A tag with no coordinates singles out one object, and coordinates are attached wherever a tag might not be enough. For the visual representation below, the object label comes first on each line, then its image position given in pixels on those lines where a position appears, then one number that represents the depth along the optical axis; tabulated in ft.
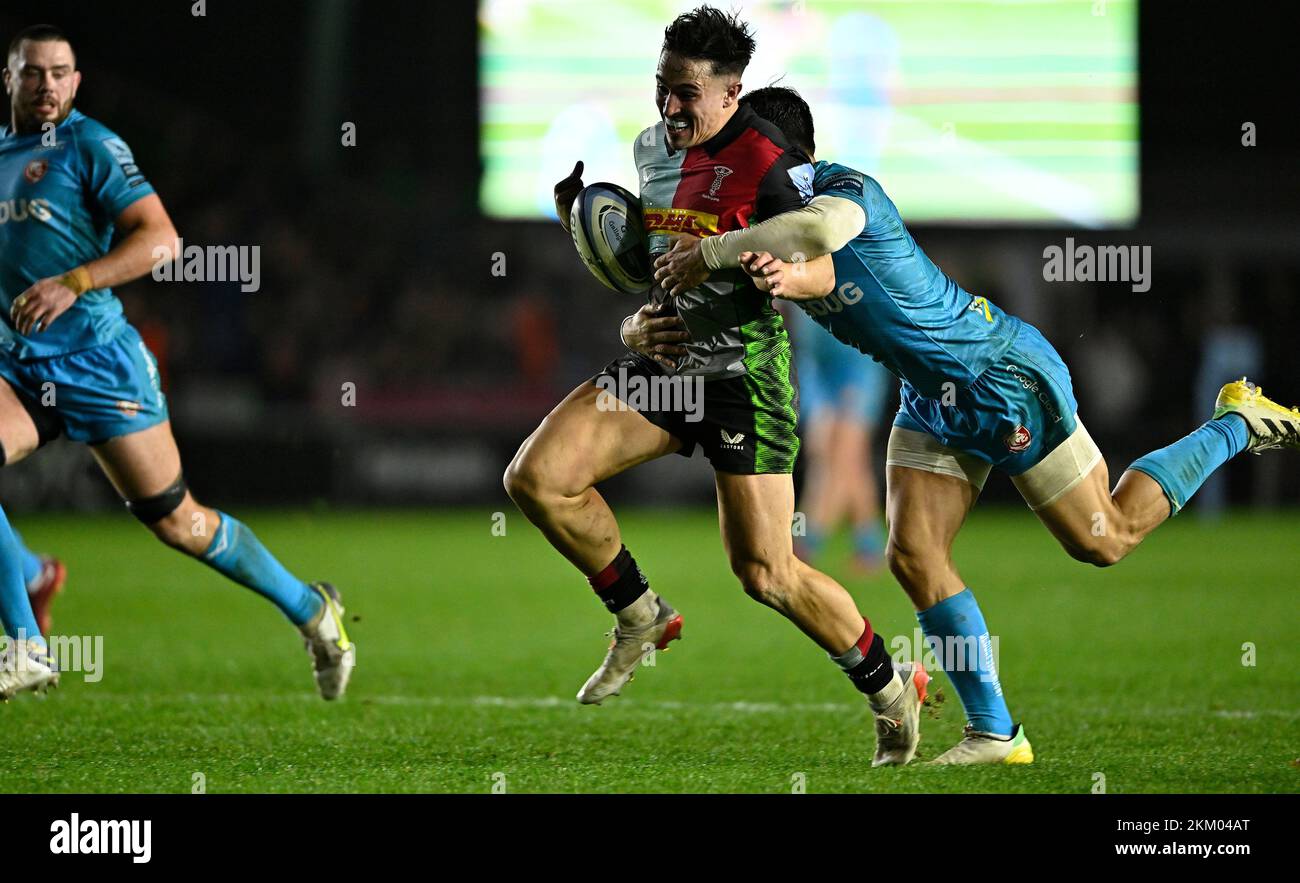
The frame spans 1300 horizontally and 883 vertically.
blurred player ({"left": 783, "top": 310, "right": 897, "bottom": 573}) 77.05
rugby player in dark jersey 32.60
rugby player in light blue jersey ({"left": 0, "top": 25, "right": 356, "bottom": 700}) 37.78
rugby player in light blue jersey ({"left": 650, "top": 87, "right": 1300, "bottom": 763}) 32.40
